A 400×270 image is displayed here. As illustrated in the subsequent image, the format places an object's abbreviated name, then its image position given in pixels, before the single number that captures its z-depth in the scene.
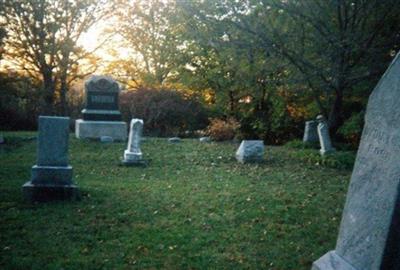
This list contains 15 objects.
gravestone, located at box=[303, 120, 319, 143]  17.19
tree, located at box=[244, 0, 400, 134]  10.88
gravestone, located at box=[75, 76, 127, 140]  16.73
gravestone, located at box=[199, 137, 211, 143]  17.91
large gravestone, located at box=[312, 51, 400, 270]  2.93
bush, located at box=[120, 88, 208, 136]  21.94
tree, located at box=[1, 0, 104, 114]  23.11
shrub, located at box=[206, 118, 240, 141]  18.64
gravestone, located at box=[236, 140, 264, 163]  12.50
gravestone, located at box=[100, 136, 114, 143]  15.81
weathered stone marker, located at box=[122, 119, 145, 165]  11.67
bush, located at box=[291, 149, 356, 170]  12.23
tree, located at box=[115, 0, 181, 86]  27.92
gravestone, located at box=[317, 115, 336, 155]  13.70
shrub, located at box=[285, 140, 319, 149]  16.58
